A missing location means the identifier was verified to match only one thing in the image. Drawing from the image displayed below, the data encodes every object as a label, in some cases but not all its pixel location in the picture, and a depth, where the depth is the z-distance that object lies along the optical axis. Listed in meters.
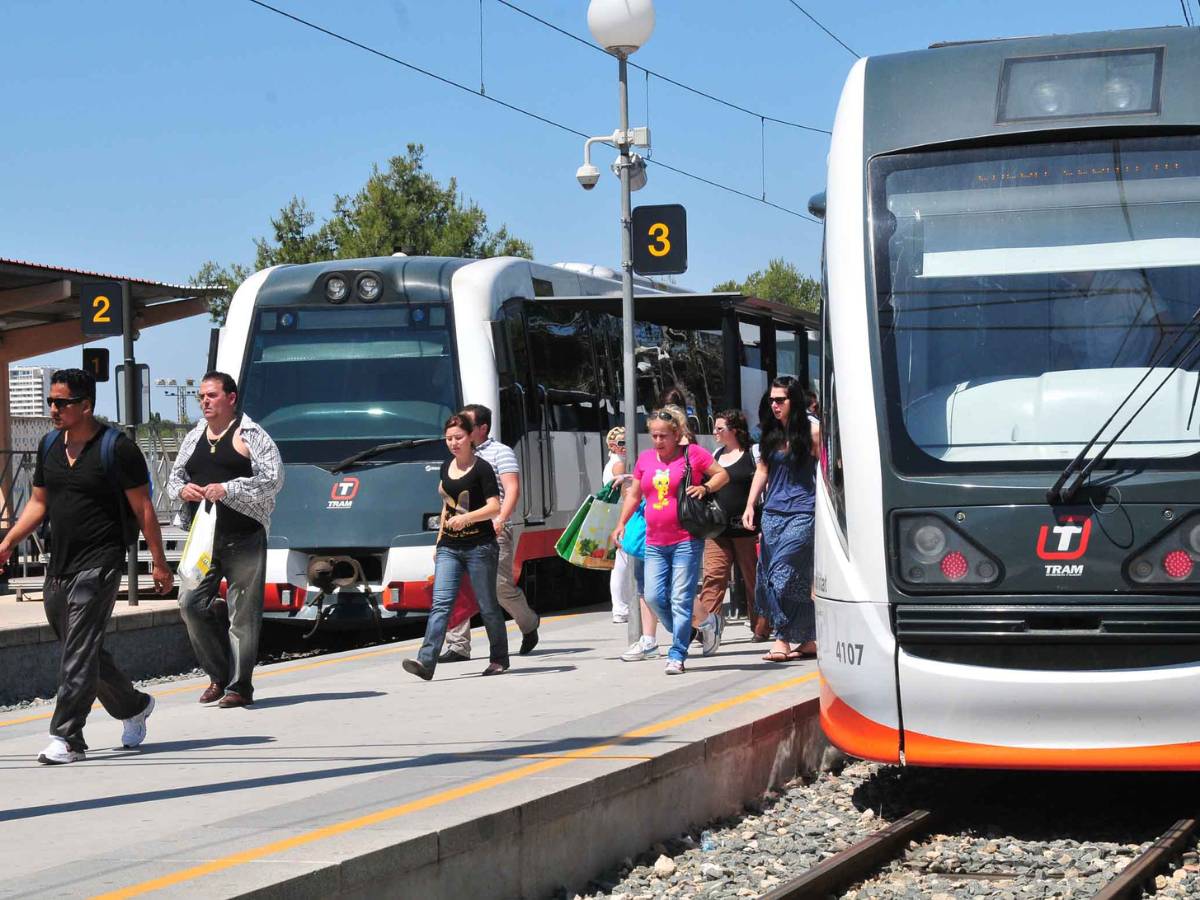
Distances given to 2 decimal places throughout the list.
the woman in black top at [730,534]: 12.02
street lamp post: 11.76
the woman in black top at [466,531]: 10.98
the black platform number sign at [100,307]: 16.14
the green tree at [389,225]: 45.34
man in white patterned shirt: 9.60
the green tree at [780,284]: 100.81
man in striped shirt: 11.35
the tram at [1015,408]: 7.00
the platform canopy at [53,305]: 20.92
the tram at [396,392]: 14.61
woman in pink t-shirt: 10.87
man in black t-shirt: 7.96
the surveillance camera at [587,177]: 19.55
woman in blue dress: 11.02
